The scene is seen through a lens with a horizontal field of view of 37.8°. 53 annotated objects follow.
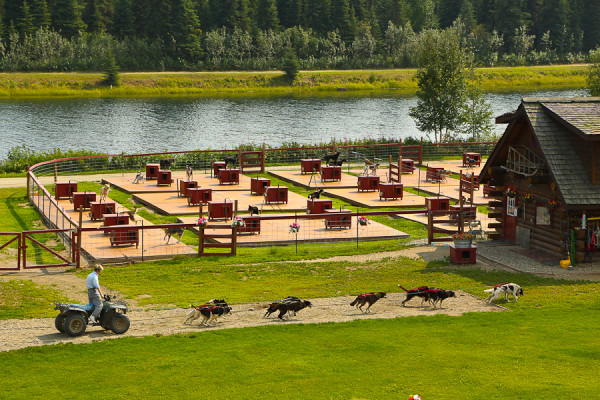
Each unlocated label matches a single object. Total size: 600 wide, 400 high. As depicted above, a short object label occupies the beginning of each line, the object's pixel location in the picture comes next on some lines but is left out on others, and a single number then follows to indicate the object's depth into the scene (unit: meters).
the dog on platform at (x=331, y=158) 54.91
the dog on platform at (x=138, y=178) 51.50
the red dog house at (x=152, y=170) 52.28
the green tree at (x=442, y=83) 67.69
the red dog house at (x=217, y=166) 53.88
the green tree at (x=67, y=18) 147.88
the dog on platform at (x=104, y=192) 43.56
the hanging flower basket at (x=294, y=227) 36.33
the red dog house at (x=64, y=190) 45.22
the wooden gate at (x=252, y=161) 56.59
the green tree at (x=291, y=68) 138.00
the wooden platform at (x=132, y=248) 32.59
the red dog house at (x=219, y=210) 39.84
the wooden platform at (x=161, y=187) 49.40
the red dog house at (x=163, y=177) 50.22
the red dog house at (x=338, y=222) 38.67
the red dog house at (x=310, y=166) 55.12
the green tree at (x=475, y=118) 69.06
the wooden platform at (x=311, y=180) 51.50
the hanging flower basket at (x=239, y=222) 35.36
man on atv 22.05
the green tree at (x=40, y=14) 144.00
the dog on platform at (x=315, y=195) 42.50
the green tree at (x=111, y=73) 128.25
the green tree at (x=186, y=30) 146.00
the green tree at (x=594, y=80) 69.31
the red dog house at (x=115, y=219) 37.03
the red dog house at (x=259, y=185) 47.78
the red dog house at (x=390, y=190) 46.53
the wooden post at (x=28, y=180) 46.06
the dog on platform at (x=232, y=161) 54.94
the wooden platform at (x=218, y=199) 43.56
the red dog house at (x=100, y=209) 39.88
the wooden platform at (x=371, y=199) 45.41
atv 22.14
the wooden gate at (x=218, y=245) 32.69
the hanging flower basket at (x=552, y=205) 31.43
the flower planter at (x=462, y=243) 31.22
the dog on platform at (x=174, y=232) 34.66
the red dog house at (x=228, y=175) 51.31
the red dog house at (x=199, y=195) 44.28
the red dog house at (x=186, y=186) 46.97
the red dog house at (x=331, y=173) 52.62
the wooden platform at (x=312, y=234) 36.47
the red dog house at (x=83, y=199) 41.97
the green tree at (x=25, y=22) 140.88
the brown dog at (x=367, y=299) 24.73
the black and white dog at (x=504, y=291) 25.88
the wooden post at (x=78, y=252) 30.38
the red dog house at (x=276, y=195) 44.69
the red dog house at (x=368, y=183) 49.66
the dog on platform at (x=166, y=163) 54.53
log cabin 30.80
